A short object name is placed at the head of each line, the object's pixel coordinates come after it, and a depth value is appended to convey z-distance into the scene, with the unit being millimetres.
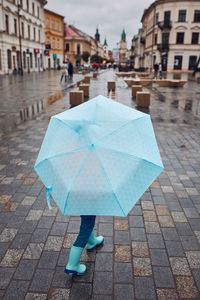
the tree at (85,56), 86000
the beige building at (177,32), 51469
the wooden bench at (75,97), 12508
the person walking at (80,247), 2488
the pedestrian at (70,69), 27688
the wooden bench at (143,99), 11961
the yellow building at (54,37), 59438
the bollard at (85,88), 15422
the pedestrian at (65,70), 23984
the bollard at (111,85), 19422
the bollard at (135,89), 15109
